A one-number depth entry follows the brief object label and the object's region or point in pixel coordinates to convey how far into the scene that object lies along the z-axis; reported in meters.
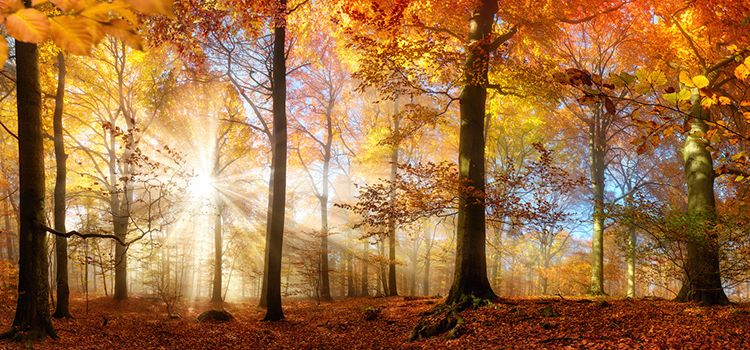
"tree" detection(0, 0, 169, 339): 5.81
